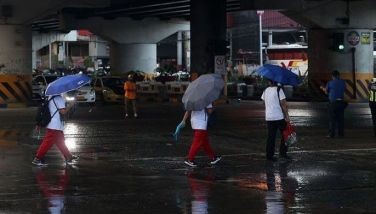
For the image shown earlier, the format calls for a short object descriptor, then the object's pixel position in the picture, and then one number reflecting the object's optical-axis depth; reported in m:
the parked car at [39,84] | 39.47
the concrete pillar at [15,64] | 36.34
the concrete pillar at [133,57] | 56.06
